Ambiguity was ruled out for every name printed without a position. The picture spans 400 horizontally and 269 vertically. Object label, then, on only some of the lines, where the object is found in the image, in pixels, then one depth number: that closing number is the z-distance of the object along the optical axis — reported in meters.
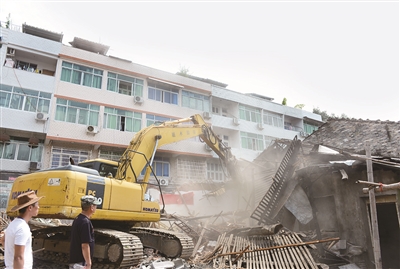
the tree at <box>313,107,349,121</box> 42.46
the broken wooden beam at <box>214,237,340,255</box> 8.13
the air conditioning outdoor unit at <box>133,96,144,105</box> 21.89
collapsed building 9.71
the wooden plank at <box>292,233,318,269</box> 7.54
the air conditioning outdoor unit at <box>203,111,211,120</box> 25.61
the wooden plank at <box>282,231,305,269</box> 7.60
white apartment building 18.08
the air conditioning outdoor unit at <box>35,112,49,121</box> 17.91
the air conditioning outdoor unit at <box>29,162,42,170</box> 18.00
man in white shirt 3.18
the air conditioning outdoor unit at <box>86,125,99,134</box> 19.22
